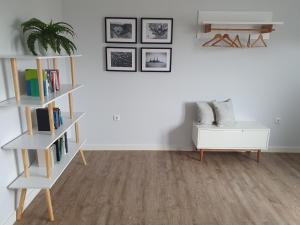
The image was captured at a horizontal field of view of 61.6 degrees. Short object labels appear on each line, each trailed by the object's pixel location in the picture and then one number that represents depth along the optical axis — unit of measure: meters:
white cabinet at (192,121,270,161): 3.57
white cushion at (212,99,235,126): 3.62
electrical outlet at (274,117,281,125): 3.99
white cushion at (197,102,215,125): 3.66
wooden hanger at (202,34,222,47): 3.59
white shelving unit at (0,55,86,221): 2.17
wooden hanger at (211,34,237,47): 3.59
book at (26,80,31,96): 2.40
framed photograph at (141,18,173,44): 3.58
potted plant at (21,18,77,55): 2.41
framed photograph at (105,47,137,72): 3.67
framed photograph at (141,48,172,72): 3.68
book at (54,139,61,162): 2.76
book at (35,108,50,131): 2.59
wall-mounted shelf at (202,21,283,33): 3.37
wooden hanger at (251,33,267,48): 3.62
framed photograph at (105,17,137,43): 3.57
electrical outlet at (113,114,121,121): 3.95
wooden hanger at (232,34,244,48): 3.63
